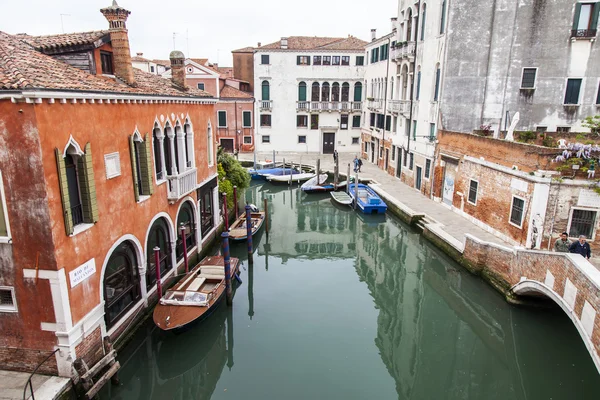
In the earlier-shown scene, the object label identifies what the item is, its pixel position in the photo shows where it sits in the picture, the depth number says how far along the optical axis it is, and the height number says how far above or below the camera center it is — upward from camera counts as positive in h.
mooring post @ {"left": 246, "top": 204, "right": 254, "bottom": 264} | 12.73 -4.06
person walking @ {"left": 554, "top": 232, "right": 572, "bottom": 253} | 9.09 -3.03
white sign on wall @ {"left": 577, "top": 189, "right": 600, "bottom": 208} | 10.39 -2.35
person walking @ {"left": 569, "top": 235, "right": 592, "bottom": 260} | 8.81 -2.99
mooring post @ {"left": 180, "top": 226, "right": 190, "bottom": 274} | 10.67 -3.67
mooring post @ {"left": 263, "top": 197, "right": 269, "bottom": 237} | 15.72 -4.49
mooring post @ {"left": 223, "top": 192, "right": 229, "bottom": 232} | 14.61 -3.81
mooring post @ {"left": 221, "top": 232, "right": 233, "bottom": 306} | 9.84 -3.68
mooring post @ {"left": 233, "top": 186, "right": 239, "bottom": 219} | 16.24 -3.93
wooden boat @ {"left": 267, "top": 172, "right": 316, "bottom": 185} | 24.29 -4.43
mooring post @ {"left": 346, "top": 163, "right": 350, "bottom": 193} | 21.03 -4.20
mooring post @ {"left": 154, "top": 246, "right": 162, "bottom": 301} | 8.97 -3.62
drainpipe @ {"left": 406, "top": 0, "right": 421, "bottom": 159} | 18.65 +1.36
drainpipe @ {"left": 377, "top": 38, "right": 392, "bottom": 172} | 23.33 +0.39
